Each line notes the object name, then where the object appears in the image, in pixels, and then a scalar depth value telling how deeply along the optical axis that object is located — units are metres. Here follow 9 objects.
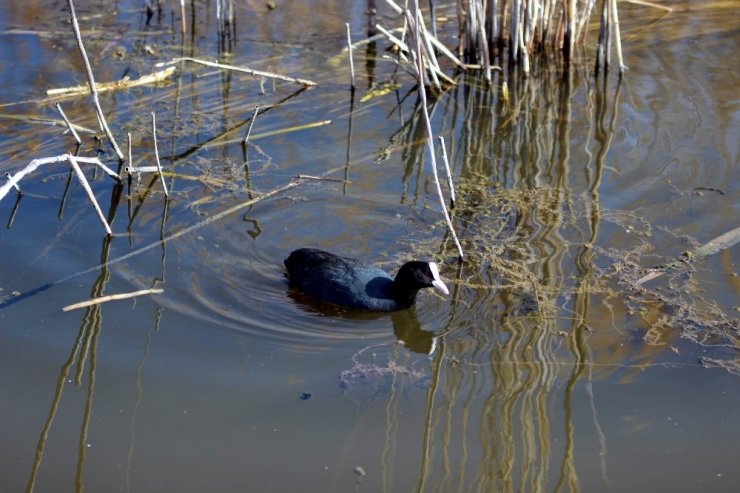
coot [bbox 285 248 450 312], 9.37
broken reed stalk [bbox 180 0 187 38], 17.27
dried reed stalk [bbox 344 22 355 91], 14.95
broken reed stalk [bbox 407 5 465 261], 9.59
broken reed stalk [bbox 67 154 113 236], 9.59
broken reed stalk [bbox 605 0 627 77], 14.98
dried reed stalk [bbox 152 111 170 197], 11.08
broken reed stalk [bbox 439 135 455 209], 10.16
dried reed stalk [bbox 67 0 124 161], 10.29
